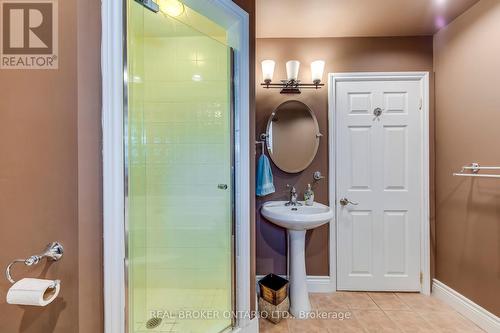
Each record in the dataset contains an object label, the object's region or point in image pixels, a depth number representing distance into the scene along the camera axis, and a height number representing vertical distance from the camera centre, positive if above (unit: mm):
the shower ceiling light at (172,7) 1319 +955
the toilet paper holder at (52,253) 839 -328
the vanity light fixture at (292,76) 2078 +814
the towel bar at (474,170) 1640 -55
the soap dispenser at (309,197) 2119 -312
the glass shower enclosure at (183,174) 1561 -73
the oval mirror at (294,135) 2203 +281
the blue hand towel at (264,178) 2029 -124
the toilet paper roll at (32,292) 789 -441
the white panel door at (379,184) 2186 -197
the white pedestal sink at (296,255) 1812 -762
